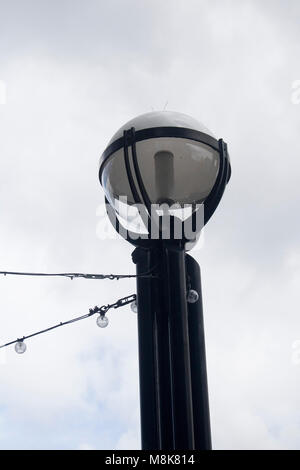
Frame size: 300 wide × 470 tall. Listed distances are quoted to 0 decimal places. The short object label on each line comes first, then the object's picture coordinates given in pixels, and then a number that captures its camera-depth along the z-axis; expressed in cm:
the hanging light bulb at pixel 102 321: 467
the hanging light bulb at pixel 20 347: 516
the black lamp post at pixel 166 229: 369
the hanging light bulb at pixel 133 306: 448
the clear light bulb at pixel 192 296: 393
